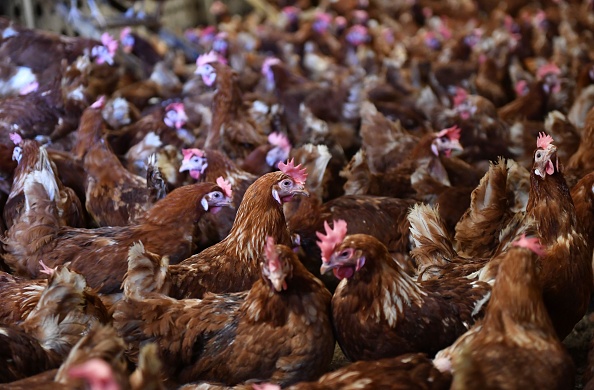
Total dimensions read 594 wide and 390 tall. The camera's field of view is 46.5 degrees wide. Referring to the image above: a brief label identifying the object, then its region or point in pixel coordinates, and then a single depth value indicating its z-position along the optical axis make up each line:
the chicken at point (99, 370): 1.90
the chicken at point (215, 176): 4.29
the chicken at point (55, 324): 2.74
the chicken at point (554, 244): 3.20
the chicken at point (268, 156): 4.87
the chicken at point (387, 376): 2.45
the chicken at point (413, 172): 4.61
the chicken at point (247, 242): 3.41
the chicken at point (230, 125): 5.23
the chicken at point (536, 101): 6.34
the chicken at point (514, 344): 2.40
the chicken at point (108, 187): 4.29
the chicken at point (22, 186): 4.00
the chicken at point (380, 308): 2.88
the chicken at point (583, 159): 4.39
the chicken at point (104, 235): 3.61
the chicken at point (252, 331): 2.88
